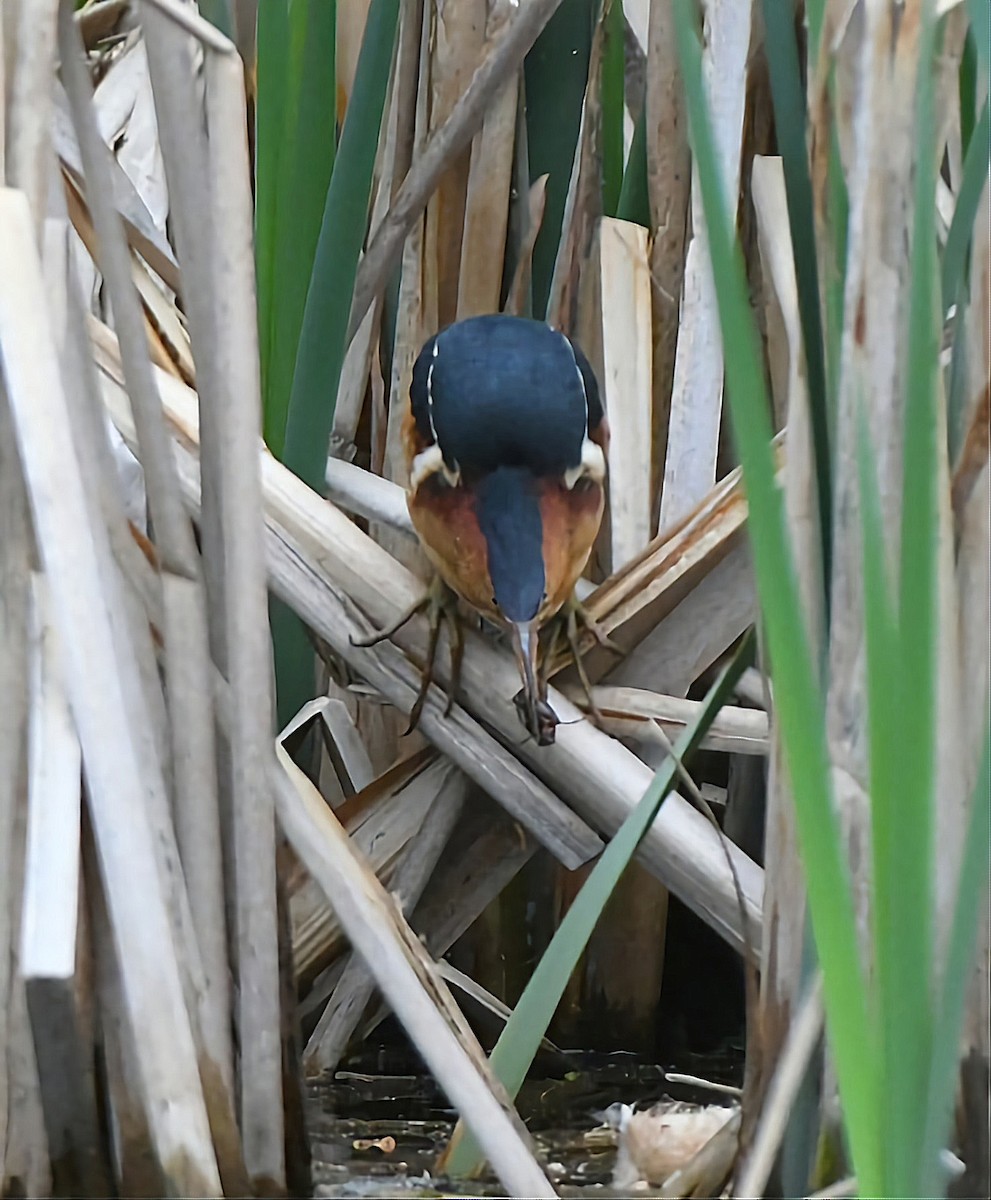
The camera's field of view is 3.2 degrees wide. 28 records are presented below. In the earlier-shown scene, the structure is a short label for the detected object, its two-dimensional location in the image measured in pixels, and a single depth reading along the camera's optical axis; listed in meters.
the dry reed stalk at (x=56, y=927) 7.01
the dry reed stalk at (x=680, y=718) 7.23
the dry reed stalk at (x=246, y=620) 7.08
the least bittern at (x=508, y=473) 7.26
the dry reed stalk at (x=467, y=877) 7.29
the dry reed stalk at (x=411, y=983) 7.07
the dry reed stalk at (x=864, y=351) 7.03
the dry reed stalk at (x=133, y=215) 7.32
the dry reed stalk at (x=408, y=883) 7.28
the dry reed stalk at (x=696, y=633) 7.26
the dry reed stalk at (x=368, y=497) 7.35
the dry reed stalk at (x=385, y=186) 7.40
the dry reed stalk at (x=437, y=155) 7.35
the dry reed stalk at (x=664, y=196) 7.35
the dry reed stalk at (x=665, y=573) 7.25
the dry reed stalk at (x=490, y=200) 7.38
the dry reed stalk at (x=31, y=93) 7.06
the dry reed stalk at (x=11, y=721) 7.06
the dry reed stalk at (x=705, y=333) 7.33
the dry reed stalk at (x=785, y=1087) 7.05
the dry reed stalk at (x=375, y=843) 7.27
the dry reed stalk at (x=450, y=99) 7.39
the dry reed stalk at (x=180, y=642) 7.09
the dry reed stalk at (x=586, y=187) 7.37
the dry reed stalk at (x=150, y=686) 7.08
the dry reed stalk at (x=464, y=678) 7.20
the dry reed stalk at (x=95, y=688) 7.04
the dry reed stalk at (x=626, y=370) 7.35
